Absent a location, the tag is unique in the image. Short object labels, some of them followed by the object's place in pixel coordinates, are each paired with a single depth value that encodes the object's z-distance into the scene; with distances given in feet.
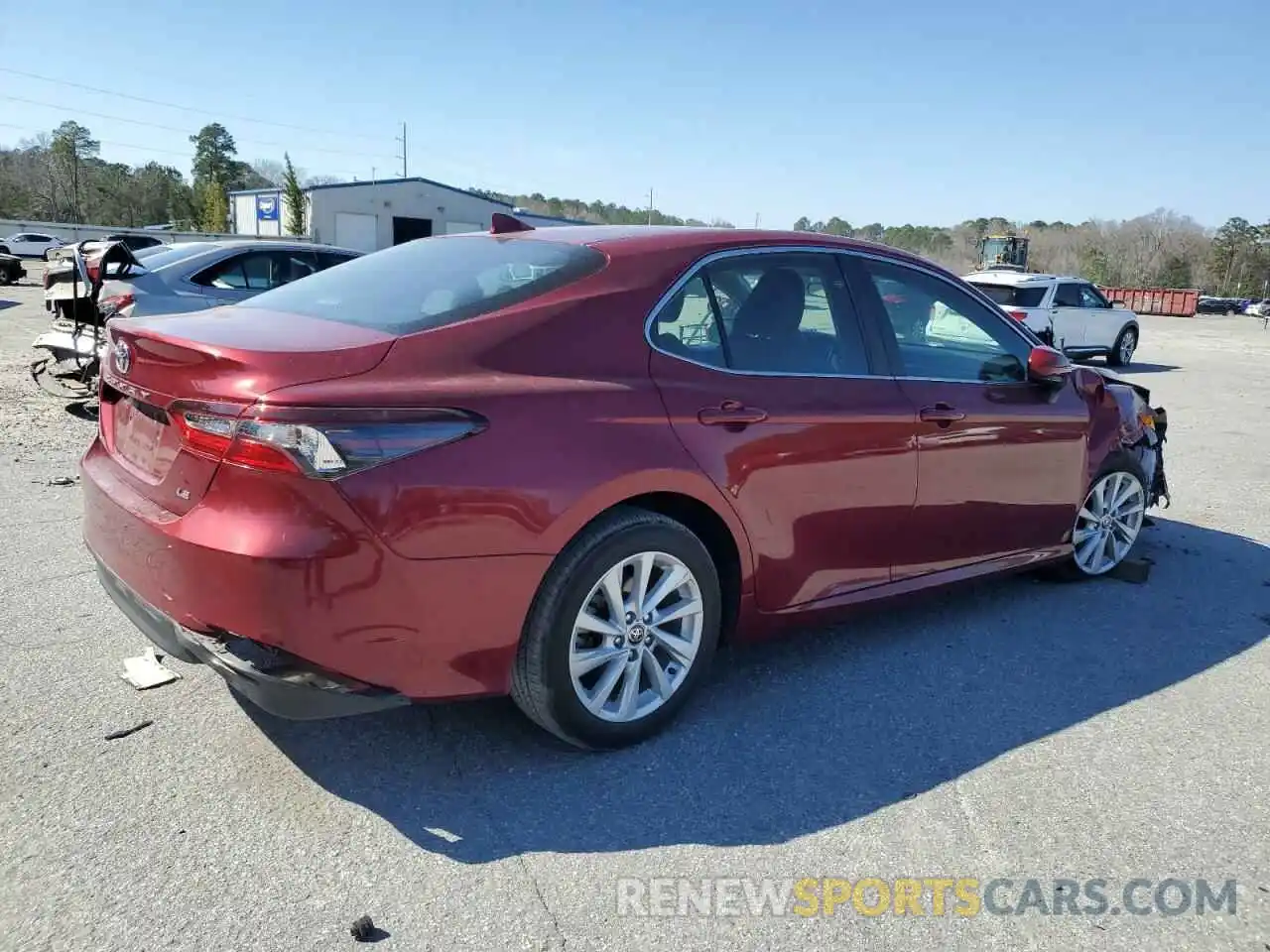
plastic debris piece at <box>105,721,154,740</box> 10.15
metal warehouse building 149.28
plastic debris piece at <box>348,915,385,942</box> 7.38
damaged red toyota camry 8.23
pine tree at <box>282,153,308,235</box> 165.89
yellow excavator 145.89
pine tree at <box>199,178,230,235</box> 222.69
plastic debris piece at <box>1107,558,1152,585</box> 17.06
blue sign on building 182.80
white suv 55.62
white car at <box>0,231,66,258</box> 159.43
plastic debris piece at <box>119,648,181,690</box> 11.32
